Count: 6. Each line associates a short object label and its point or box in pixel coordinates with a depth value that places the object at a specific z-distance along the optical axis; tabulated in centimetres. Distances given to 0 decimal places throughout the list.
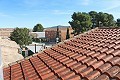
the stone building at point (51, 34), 4013
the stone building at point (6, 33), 4105
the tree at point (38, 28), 5058
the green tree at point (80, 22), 2508
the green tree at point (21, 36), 2377
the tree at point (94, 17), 2833
